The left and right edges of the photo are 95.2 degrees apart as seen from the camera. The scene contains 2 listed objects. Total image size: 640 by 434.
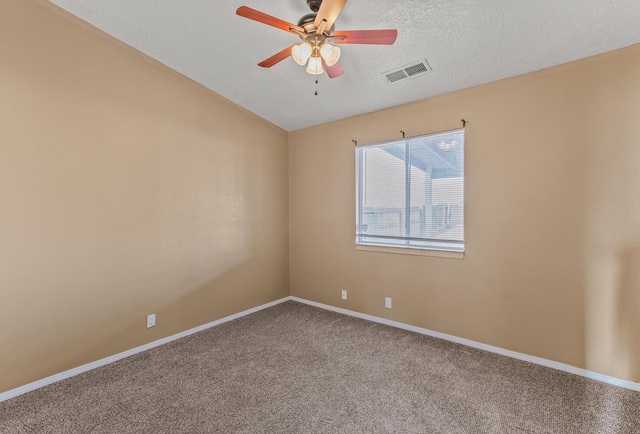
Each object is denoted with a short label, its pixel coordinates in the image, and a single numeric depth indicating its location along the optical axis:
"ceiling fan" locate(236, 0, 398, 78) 1.66
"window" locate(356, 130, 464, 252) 3.08
